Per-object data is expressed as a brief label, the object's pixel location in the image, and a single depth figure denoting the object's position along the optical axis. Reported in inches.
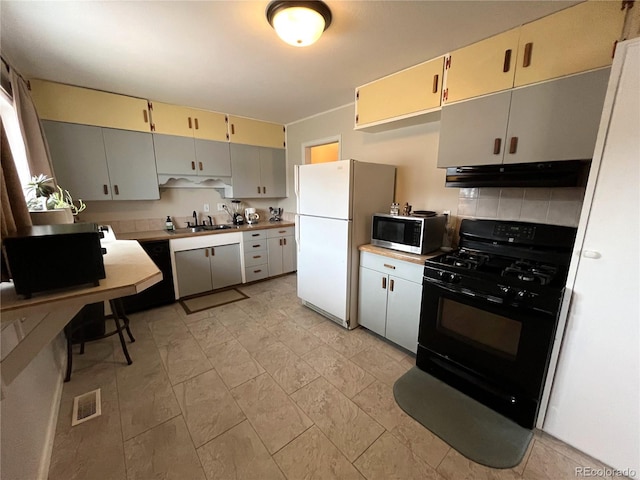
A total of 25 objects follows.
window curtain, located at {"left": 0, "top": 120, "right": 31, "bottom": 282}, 40.1
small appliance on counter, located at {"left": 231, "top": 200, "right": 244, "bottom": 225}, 157.2
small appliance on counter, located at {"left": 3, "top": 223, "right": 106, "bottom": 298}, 33.2
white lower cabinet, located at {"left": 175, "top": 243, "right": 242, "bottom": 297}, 127.4
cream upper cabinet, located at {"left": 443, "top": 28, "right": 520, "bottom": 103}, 65.9
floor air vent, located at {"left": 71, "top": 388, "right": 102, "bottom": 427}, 64.1
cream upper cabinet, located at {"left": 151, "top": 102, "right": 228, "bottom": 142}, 122.5
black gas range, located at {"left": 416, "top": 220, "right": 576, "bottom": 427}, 57.7
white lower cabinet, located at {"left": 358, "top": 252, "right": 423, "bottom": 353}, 84.0
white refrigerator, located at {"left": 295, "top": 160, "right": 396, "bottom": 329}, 95.7
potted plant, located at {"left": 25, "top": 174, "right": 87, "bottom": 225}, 56.6
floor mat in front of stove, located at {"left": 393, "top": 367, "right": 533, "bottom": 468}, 56.3
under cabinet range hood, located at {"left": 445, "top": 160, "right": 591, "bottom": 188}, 62.2
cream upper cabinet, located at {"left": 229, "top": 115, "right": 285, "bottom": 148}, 145.9
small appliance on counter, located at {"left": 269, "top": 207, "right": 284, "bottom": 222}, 176.6
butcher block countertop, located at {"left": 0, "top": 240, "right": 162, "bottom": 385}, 33.3
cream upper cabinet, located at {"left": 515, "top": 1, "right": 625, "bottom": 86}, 53.9
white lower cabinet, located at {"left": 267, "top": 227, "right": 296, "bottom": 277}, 156.9
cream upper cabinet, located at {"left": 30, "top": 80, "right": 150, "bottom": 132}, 97.2
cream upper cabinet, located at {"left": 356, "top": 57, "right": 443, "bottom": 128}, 80.6
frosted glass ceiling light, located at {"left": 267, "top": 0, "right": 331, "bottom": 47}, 56.3
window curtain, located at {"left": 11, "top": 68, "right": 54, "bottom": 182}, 81.2
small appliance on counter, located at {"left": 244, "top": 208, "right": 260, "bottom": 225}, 160.6
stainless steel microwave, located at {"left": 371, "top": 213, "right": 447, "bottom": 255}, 83.4
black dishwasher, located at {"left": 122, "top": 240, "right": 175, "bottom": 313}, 114.9
